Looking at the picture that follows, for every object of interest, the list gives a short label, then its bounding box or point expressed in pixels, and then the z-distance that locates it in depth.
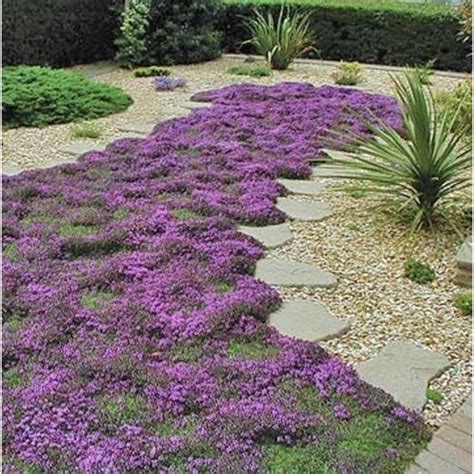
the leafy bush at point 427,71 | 7.44
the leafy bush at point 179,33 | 9.37
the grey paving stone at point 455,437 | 2.02
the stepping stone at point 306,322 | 2.66
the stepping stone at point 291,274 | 3.11
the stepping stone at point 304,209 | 3.96
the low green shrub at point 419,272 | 3.21
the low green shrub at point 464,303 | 2.92
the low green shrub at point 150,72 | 8.49
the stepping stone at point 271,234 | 3.54
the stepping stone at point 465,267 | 3.15
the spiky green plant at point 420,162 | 3.73
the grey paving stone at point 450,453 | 1.93
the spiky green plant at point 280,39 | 9.10
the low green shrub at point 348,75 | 8.19
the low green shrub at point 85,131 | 5.58
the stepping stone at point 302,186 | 4.40
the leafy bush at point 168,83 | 7.63
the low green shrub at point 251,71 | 8.59
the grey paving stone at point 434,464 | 1.90
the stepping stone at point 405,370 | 2.29
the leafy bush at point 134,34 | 9.08
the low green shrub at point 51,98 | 6.00
